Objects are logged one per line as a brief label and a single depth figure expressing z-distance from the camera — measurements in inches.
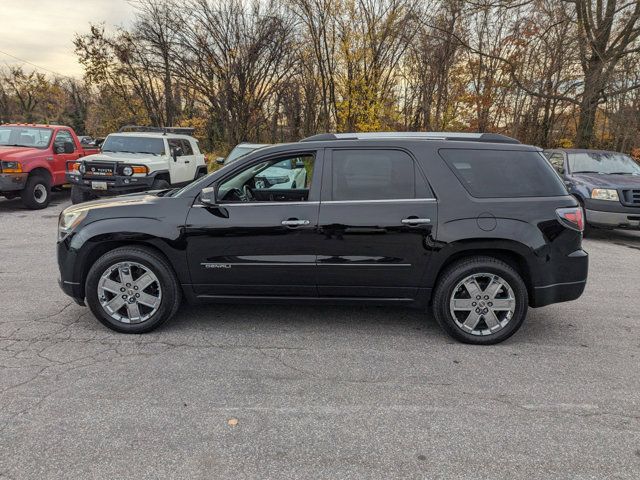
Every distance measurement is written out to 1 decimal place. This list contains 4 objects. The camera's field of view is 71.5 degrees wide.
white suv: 390.3
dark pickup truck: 315.0
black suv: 148.1
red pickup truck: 398.0
